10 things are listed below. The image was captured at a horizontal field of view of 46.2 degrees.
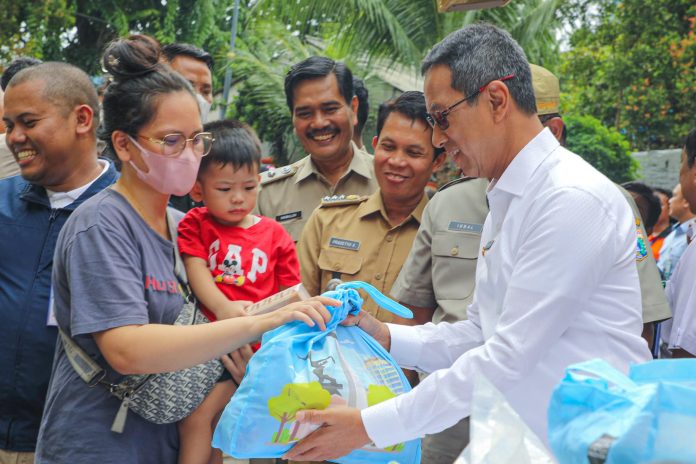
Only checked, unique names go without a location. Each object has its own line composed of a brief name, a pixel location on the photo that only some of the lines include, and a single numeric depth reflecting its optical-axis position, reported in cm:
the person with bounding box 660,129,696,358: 367
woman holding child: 223
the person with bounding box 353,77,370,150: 523
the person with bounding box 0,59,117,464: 287
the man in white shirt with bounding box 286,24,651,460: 207
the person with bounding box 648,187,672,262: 837
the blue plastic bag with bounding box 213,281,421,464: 226
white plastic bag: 110
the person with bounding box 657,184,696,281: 645
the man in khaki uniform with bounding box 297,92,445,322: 361
